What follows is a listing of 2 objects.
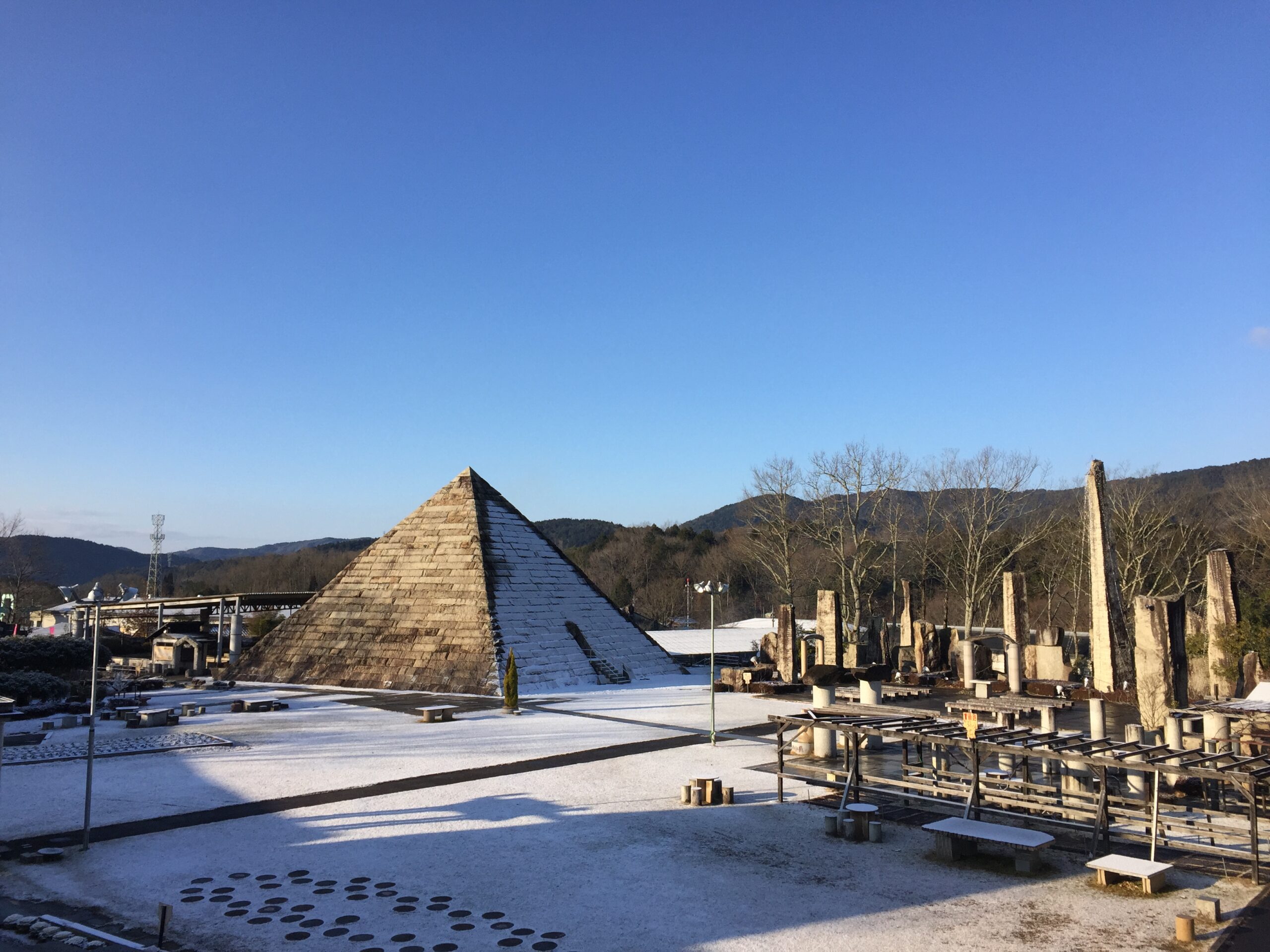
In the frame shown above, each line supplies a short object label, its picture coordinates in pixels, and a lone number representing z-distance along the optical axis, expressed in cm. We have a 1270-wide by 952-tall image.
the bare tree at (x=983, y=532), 4144
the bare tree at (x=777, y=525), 4803
